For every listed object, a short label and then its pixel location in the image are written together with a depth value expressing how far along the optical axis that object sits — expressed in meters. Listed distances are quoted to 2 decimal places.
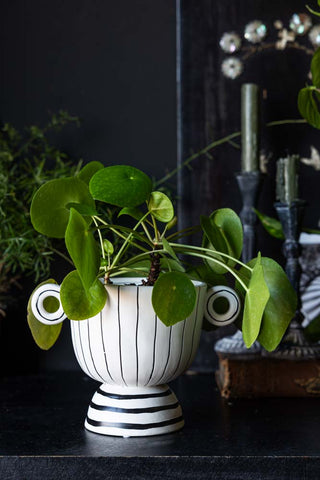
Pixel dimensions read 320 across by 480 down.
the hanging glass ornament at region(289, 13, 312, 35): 1.44
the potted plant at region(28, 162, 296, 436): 1.05
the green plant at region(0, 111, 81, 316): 1.38
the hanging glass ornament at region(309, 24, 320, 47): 1.44
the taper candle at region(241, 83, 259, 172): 1.35
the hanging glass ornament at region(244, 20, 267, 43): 1.44
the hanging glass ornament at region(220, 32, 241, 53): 1.44
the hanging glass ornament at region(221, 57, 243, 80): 1.45
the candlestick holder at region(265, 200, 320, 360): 1.30
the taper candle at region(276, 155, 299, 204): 1.31
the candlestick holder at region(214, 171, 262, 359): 1.34
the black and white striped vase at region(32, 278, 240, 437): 1.08
